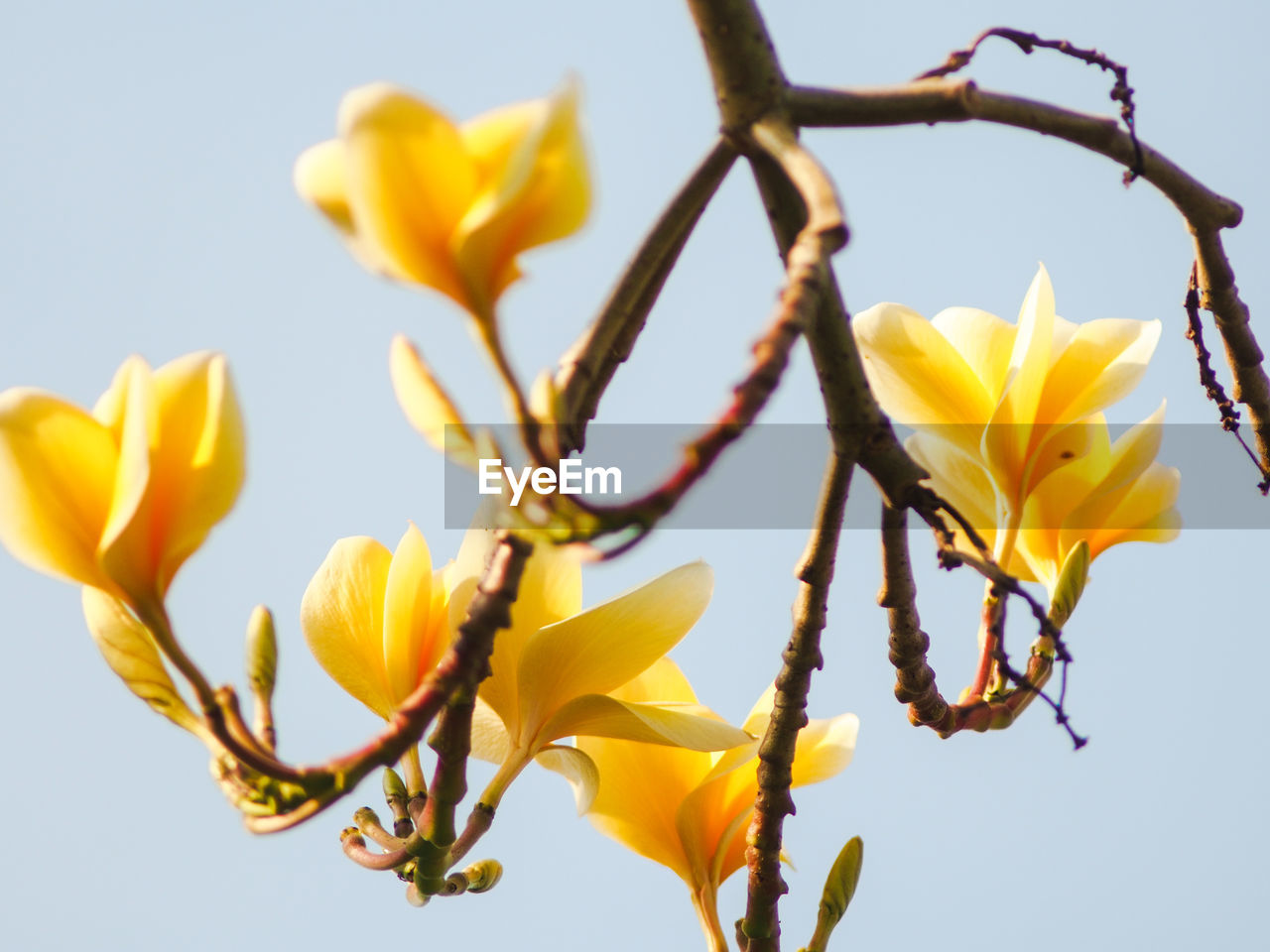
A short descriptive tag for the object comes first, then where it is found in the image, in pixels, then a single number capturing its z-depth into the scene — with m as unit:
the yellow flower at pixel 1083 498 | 1.25
